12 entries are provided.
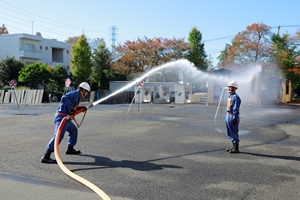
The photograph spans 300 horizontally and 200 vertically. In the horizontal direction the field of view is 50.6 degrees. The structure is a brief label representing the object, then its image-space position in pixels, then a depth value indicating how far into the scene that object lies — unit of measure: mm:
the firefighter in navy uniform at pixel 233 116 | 7370
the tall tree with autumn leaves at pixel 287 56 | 33844
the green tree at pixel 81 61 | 41350
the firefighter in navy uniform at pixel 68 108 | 6375
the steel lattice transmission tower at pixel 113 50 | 45469
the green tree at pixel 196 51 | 41719
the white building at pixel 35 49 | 46312
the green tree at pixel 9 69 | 38906
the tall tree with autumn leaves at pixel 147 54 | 39969
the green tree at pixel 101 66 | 43781
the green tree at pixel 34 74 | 36594
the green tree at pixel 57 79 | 39125
